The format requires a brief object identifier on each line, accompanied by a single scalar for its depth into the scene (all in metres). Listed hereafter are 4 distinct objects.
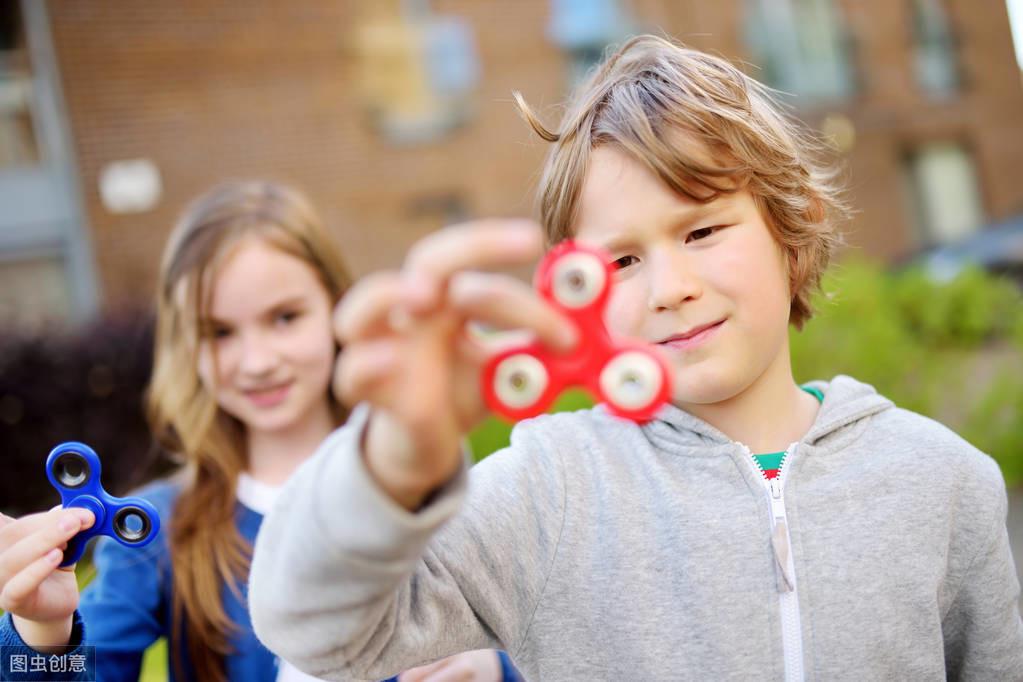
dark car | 9.31
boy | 1.37
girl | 1.98
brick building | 8.55
